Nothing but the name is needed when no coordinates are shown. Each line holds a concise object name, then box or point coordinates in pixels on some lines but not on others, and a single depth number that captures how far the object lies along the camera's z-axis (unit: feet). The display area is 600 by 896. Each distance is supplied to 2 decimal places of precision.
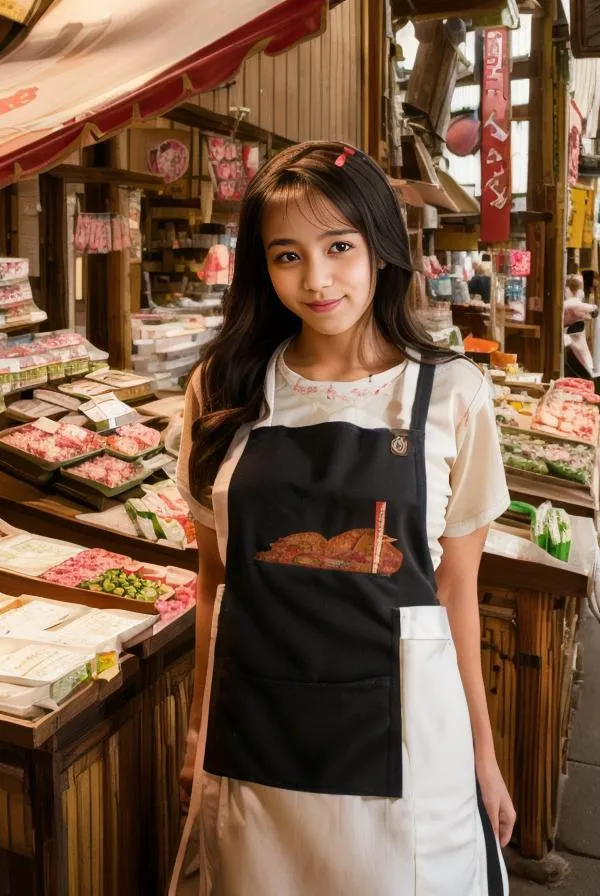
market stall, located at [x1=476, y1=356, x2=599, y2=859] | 11.12
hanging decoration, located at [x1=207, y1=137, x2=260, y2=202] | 18.54
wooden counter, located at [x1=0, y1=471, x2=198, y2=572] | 10.91
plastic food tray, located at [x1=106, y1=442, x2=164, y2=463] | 12.94
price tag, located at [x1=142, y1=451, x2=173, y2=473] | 13.01
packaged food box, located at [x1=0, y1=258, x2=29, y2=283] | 13.76
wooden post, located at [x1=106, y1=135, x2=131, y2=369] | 17.83
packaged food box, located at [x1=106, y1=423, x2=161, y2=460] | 13.10
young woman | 5.77
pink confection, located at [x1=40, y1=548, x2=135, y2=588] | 9.45
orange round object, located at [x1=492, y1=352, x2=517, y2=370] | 28.94
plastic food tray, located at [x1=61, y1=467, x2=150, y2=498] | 11.93
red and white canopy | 9.27
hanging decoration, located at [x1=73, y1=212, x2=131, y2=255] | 16.01
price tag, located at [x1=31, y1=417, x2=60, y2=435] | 13.21
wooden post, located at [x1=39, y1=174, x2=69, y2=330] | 16.41
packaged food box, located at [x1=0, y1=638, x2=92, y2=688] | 7.10
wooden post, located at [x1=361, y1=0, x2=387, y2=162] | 23.02
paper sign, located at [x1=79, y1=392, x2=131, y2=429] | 14.02
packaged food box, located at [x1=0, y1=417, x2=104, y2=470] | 12.48
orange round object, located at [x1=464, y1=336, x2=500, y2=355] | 29.14
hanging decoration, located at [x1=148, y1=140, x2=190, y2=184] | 17.93
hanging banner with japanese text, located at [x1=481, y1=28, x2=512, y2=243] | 31.07
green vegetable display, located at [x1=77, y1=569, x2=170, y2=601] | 9.07
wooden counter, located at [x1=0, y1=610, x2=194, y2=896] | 7.26
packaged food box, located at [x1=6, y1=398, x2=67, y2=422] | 13.83
